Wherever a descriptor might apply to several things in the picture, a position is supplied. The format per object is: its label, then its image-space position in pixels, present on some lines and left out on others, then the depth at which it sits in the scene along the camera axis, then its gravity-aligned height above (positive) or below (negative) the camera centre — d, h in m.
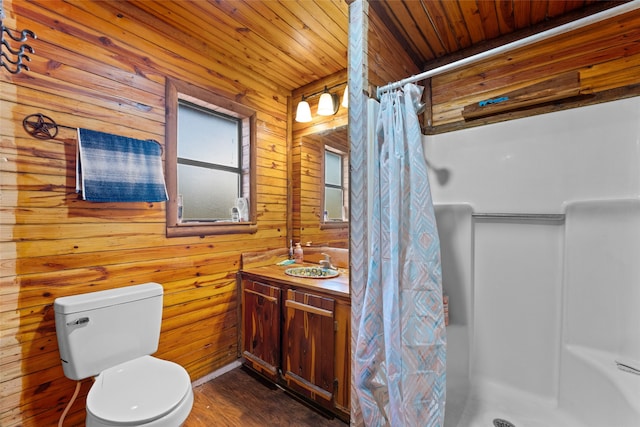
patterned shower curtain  1.22 -0.38
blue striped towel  1.46 +0.22
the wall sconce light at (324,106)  2.26 +0.87
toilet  1.13 -0.77
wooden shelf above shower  1.45 +0.63
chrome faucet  2.23 -0.44
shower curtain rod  0.97 +0.68
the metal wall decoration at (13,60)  1.26 +0.70
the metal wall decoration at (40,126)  1.35 +0.41
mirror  2.35 +0.19
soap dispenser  2.53 -0.42
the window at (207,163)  1.90 +0.37
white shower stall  1.33 -0.31
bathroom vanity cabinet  1.62 -0.82
